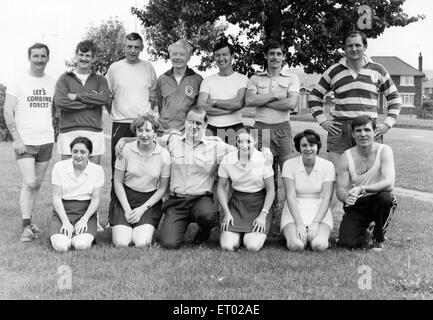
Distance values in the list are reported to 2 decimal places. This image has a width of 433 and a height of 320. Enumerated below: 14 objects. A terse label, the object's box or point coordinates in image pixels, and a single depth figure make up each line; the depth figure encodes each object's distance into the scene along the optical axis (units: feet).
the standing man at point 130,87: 20.98
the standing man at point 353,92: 19.84
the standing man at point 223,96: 20.03
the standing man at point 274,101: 20.04
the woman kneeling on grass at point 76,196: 18.47
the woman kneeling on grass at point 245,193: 18.71
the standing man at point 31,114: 19.47
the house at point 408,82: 197.03
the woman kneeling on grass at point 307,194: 18.44
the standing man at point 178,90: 20.39
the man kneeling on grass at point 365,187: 18.20
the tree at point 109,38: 132.46
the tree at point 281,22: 35.35
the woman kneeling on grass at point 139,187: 19.25
